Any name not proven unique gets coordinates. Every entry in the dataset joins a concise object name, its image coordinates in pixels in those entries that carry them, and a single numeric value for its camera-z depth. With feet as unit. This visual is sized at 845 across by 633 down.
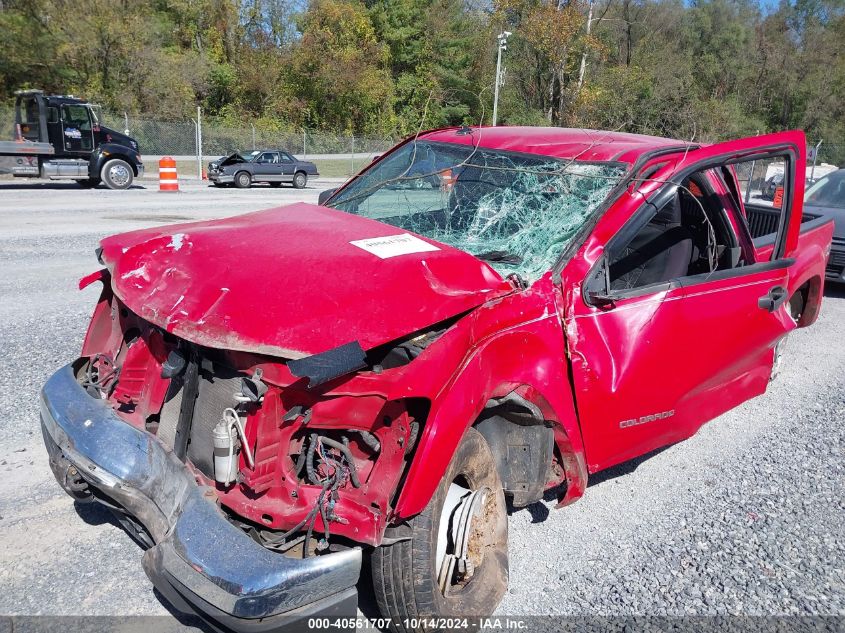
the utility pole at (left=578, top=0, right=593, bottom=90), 118.34
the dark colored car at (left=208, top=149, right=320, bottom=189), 81.05
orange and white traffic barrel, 66.39
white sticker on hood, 9.43
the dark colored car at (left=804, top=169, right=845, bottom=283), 28.22
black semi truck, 60.64
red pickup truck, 7.47
